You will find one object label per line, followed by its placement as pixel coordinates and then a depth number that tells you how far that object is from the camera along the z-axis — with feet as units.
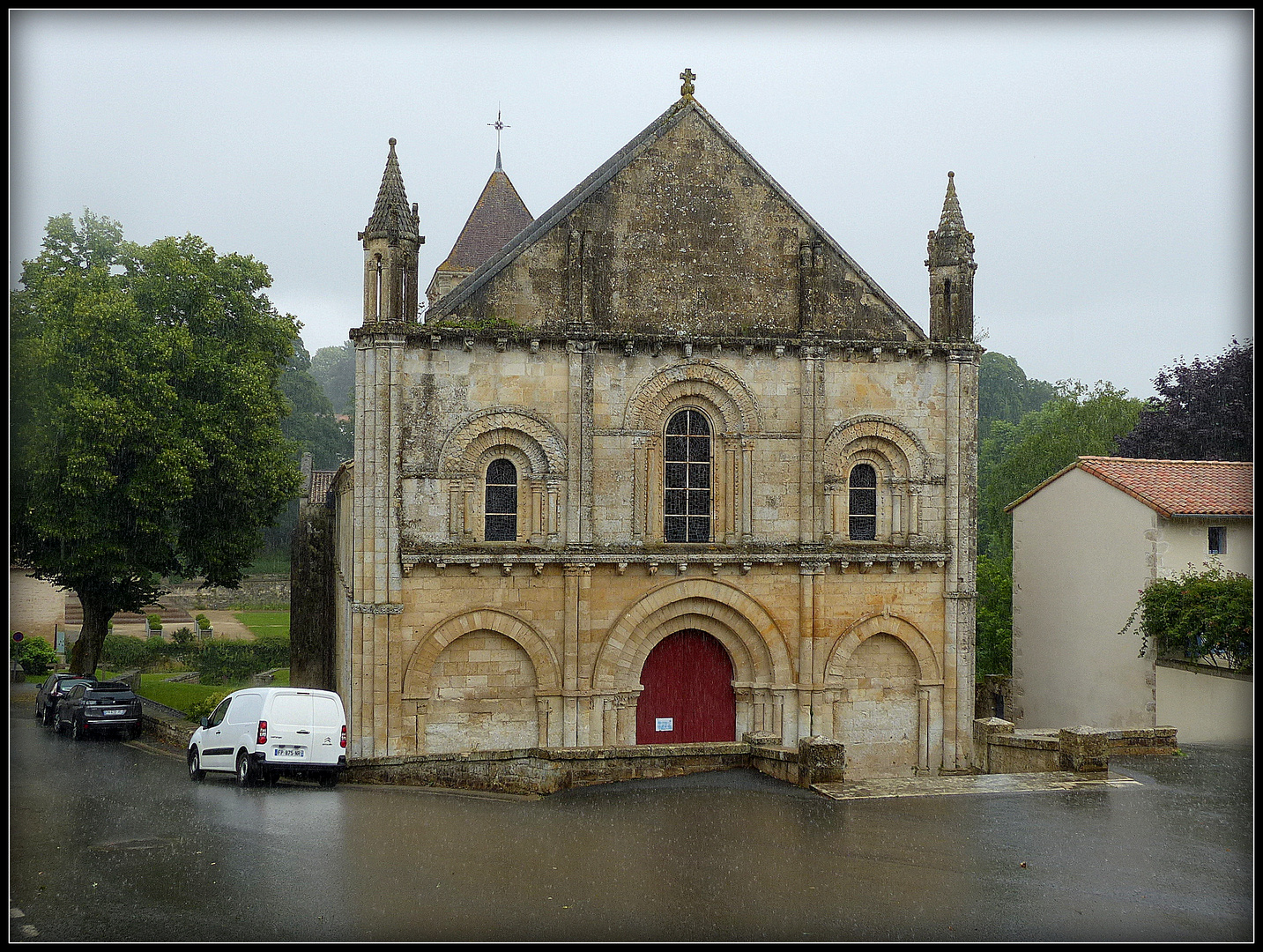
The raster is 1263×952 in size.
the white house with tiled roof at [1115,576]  78.84
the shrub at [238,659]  126.62
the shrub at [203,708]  89.51
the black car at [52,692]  86.84
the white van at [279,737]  59.06
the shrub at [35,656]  117.91
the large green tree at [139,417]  83.61
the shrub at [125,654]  134.31
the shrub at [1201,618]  73.92
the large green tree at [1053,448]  149.07
